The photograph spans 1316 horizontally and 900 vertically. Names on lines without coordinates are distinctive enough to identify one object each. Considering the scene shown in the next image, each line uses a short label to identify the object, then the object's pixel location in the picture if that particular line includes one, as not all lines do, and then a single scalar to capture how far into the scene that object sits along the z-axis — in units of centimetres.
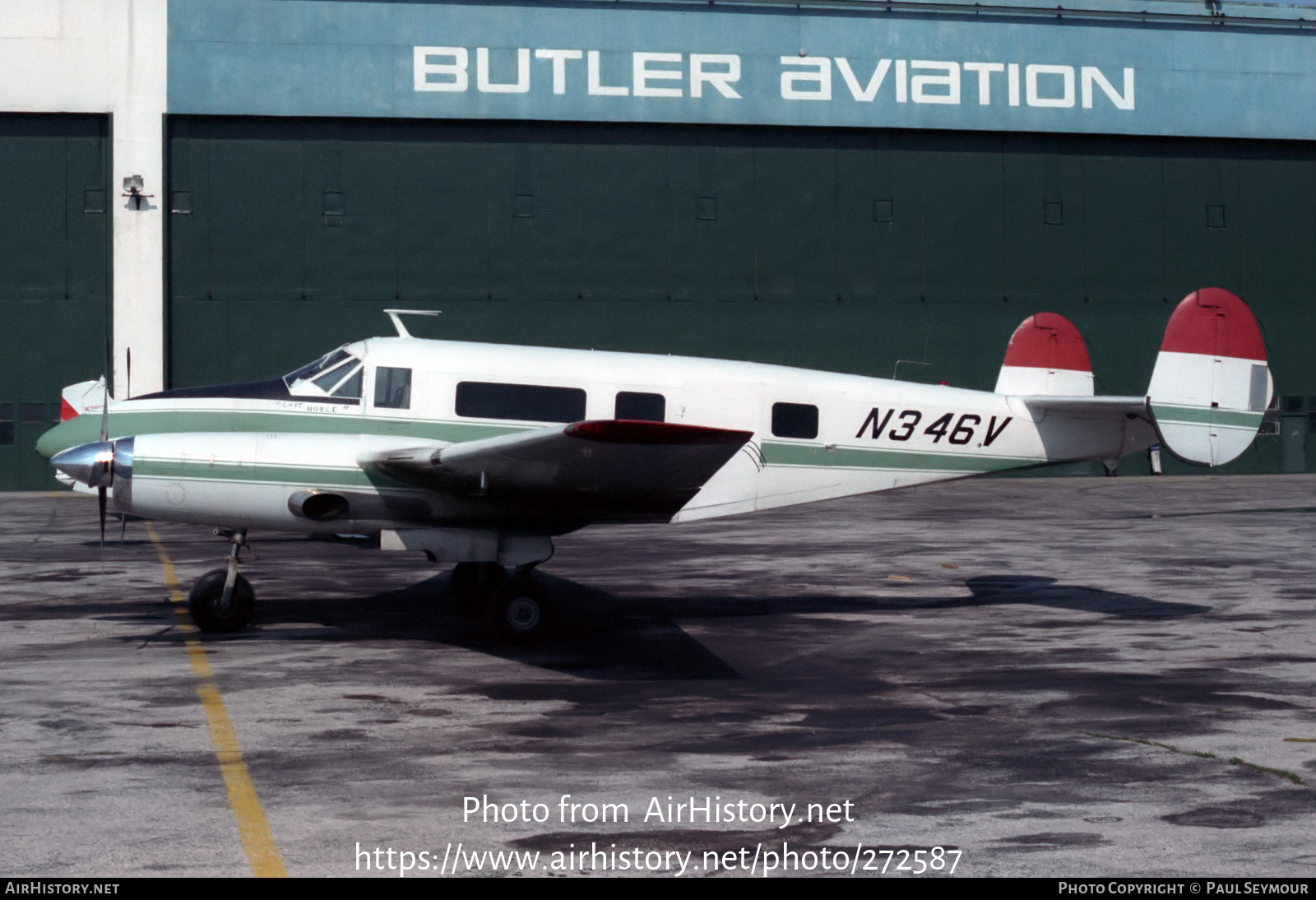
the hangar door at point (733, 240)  3638
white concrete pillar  3556
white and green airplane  1308
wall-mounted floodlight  3544
